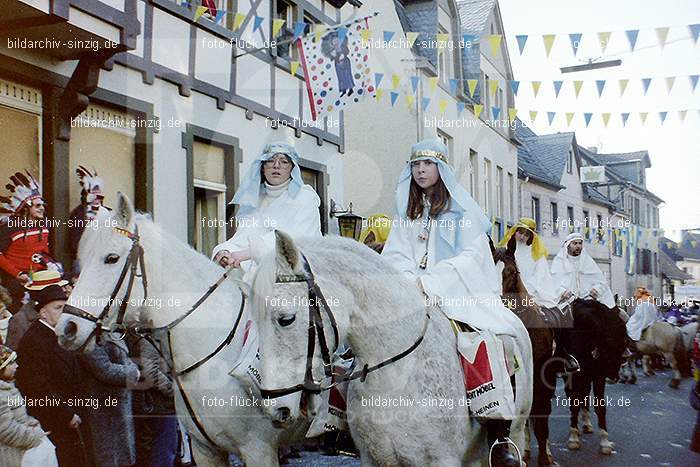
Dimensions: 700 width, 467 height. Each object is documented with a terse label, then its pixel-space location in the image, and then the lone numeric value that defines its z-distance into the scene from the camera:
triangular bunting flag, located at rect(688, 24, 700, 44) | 6.78
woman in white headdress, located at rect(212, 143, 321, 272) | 4.98
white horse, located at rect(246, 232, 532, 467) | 2.86
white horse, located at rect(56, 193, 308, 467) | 3.86
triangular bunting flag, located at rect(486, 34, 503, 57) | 7.77
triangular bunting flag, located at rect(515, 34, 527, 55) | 7.32
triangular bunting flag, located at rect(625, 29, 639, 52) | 7.17
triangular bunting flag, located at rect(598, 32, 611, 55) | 7.44
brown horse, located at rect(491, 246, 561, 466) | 6.72
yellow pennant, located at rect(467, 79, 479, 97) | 9.05
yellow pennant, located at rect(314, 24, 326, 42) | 9.06
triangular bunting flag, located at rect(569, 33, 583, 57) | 7.44
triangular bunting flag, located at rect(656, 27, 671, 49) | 6.96
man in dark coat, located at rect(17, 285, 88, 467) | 4.73
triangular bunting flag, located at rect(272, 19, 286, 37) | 8.75
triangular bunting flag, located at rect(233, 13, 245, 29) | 8.42
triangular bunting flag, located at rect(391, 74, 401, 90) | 9.68
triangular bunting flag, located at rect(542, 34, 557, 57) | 7.42
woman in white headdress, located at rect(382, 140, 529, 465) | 3.80
